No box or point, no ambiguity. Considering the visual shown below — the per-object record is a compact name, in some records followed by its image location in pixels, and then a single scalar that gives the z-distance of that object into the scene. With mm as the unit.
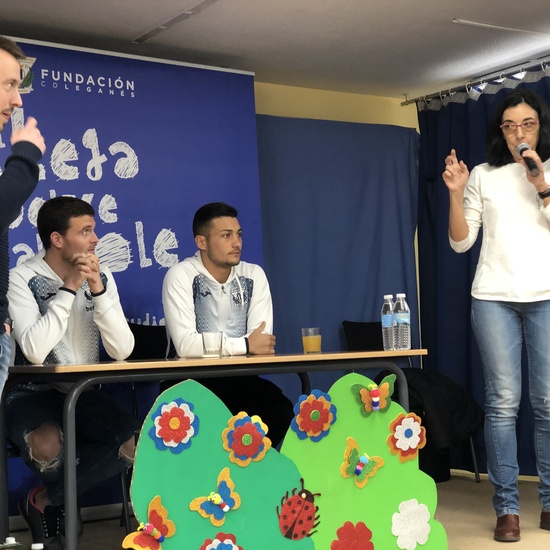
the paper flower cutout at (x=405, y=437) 3074
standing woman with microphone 3379
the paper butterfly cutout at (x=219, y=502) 2646
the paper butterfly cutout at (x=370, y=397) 3045
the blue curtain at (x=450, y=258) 5203
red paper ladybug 2809
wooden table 2533
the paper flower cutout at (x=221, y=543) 2637
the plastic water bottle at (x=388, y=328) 3406
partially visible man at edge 2012
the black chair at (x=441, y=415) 4648
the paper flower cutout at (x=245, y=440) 2750
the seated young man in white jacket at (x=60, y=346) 3027
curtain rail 4887
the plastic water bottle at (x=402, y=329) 3364
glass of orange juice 3357
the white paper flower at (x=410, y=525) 3004
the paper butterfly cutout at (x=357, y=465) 2973
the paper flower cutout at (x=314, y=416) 2934
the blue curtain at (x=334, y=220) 5238
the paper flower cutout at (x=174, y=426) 2619
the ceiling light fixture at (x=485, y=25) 4430
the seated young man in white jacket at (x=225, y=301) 3631
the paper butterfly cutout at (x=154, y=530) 2514
